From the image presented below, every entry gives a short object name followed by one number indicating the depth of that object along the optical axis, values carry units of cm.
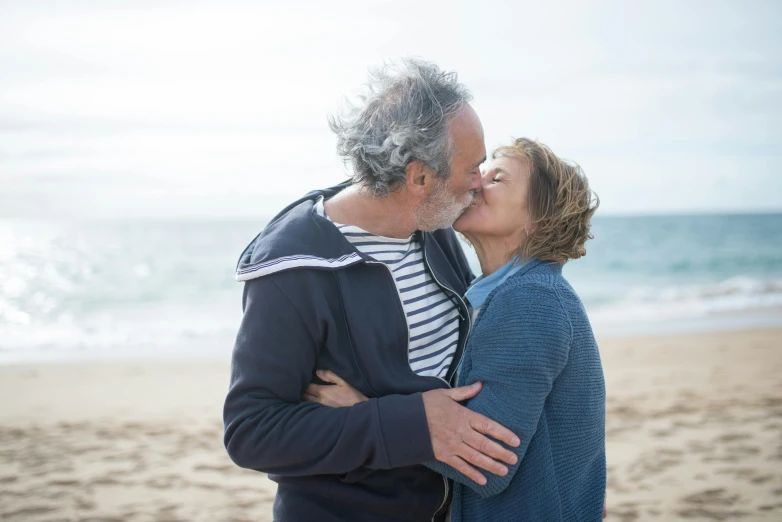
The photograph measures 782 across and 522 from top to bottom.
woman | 187
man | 184
